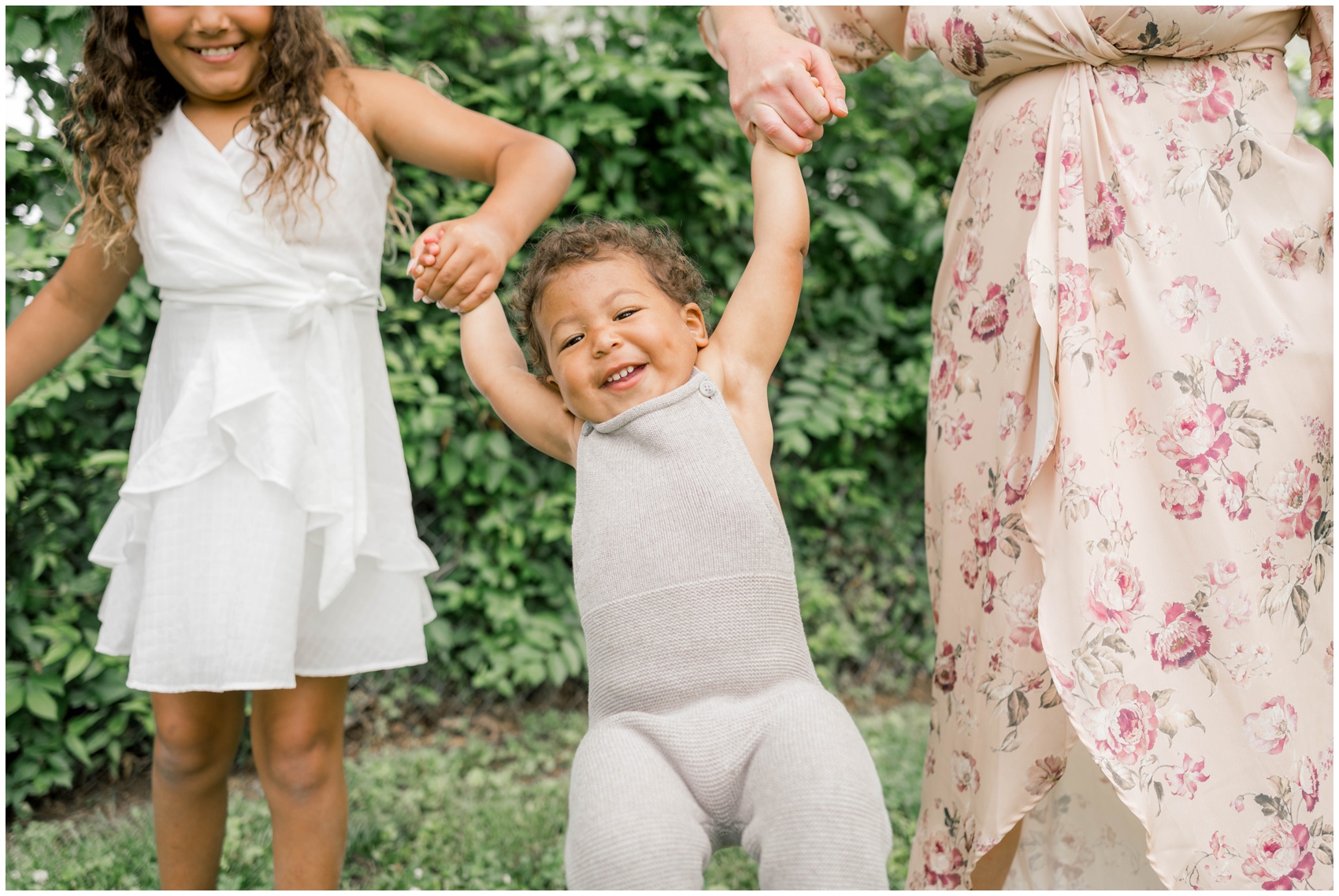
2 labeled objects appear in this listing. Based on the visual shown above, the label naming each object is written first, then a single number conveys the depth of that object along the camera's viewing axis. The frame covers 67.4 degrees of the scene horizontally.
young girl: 1.63
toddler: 1.18
